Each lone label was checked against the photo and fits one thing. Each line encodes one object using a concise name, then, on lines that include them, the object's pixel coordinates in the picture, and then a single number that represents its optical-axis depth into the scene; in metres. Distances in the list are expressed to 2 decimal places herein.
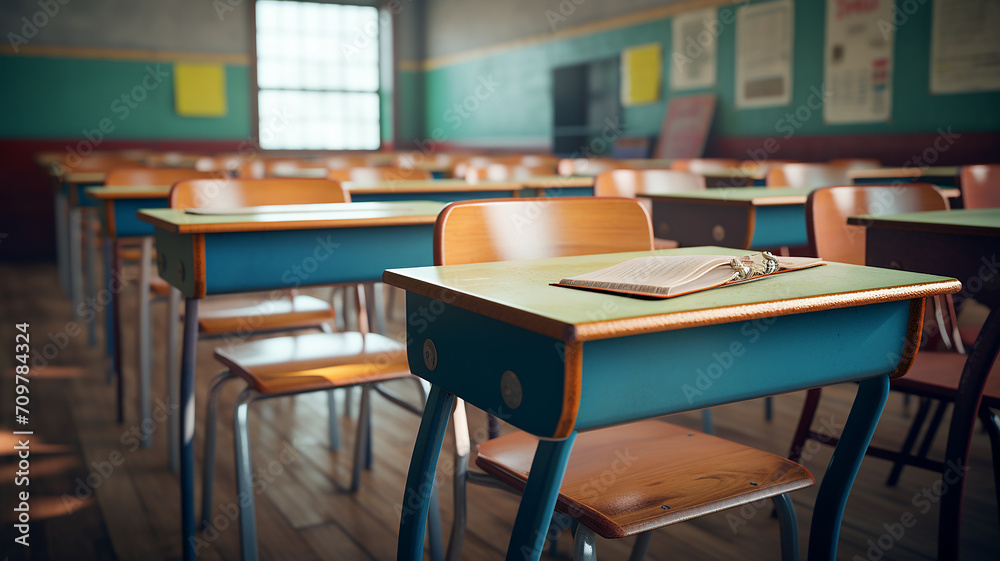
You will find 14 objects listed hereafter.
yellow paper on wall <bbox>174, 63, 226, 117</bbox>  9.47
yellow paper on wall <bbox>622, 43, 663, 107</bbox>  7.18
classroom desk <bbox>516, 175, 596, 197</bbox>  3.68
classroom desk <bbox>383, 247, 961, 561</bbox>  0.82
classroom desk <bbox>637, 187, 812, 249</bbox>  2.70
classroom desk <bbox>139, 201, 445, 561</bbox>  1.68
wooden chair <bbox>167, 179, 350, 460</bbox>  2.23
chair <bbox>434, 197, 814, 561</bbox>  1.10
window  10.40
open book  0.91
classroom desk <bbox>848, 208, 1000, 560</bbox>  1.48
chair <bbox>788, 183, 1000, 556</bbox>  1.57
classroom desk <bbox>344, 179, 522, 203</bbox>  3.00
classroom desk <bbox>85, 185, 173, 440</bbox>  2.53
